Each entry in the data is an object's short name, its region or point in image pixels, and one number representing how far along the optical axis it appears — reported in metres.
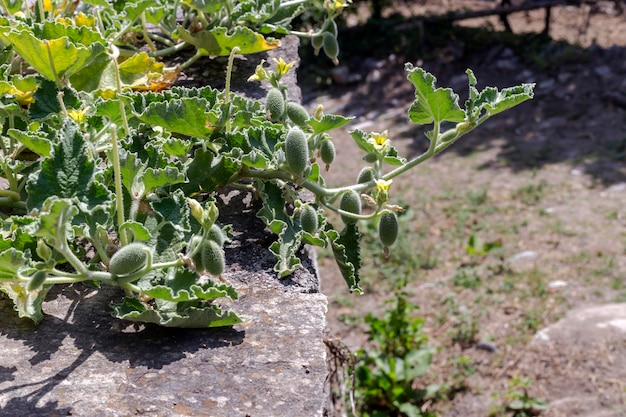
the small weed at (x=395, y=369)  3.47
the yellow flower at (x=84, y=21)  1.95
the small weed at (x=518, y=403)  3.42
